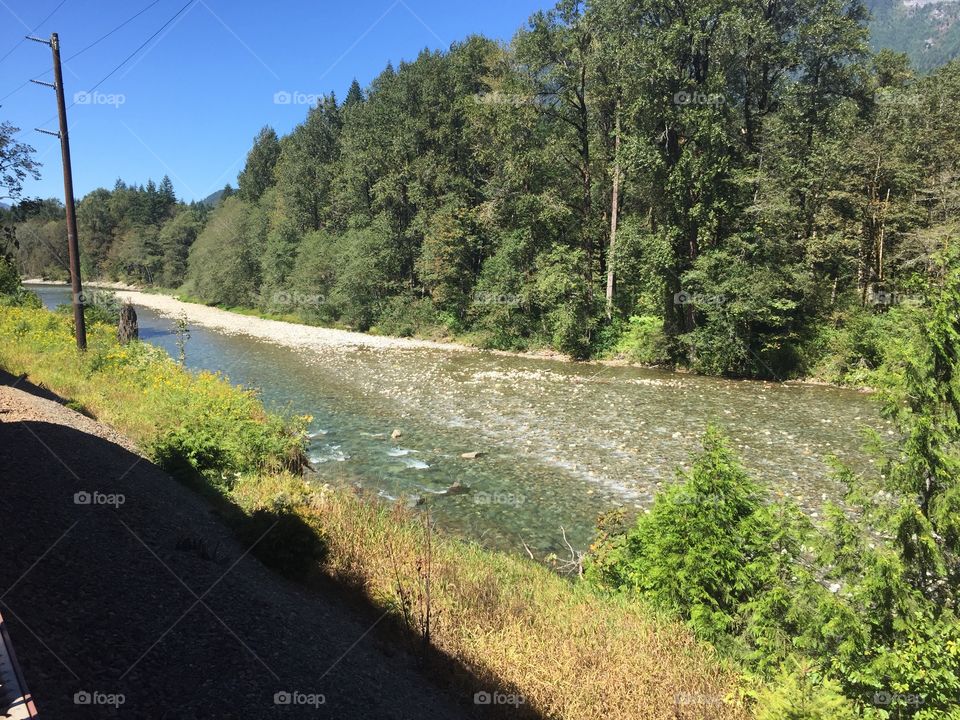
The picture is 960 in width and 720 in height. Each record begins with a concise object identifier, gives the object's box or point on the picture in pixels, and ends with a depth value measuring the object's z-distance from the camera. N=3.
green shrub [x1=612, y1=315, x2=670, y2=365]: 31.48
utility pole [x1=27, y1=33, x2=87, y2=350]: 19.61
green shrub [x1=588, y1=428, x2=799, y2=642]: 6.65
